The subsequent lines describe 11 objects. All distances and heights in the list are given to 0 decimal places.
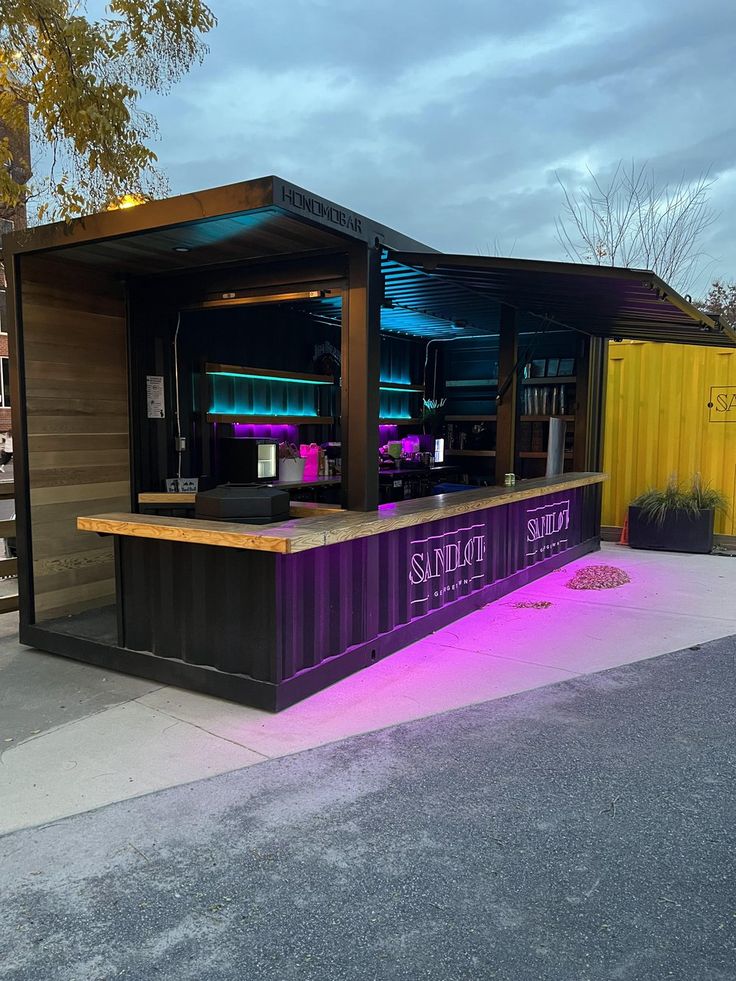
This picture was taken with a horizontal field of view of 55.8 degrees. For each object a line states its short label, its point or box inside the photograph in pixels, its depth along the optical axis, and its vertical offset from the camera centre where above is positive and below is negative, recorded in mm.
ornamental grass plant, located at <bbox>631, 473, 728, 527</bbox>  7887 -885
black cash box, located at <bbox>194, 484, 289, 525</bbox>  3906 -475
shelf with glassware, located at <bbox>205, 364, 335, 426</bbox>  6031 +247
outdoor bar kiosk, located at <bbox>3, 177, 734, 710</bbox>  3576 -65
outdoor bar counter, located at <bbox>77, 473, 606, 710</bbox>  3426 -943
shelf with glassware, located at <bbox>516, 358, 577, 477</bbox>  8398 +216
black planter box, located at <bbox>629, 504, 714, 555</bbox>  7836 -1244
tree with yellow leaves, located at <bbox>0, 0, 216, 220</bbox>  5051 +2669
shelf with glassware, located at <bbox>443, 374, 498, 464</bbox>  9391 +74
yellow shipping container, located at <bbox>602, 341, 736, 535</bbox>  8047 +26
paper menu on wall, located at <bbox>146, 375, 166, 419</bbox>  5098 +185
